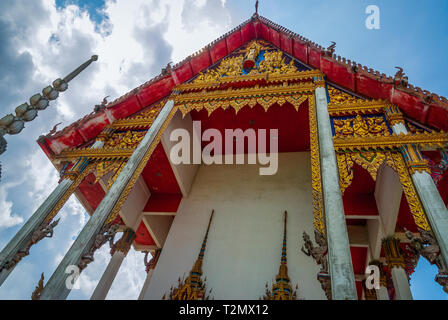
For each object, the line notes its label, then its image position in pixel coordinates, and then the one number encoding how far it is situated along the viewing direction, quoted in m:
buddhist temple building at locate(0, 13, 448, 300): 4.18
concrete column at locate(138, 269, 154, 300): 6.99
